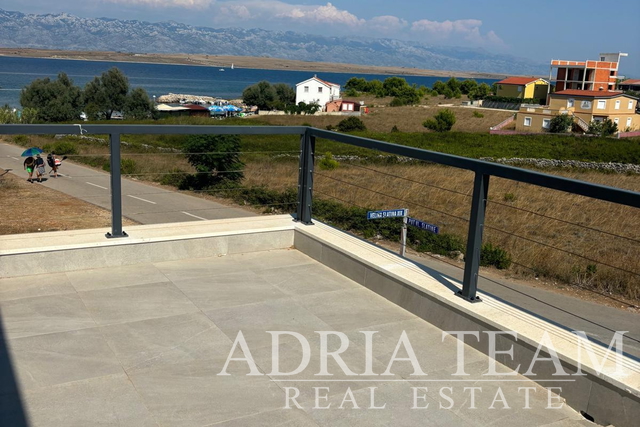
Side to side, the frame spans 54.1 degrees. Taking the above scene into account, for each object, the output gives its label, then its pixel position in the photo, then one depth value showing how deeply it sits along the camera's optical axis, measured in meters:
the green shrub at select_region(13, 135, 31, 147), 31.01
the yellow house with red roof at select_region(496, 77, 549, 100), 97.81
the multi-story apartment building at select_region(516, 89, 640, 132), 69.06
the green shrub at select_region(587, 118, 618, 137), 65.62
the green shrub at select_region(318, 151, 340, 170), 28.38
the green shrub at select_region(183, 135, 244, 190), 19.31
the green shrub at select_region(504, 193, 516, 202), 20.13
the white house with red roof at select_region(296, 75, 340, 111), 109.56
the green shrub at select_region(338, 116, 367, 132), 65.00
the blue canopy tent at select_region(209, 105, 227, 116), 102.75
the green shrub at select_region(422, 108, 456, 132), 69.81
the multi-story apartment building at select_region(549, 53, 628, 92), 84.81
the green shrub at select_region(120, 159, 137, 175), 20.01
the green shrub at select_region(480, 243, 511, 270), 12.37
